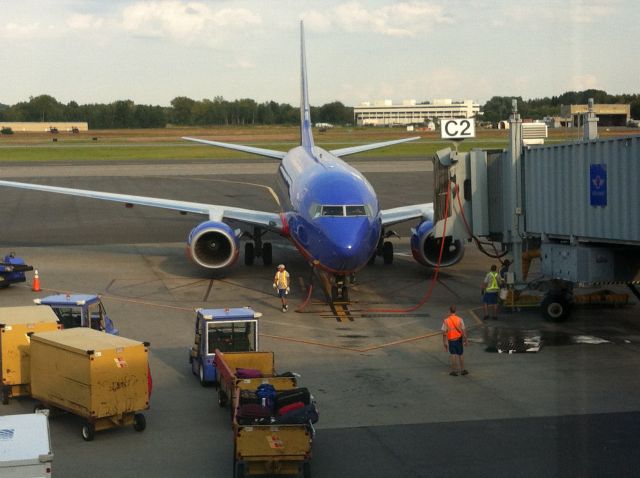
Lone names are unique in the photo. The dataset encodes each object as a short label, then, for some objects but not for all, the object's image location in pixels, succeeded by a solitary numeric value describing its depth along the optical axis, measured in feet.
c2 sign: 81.05
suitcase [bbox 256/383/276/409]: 52.90
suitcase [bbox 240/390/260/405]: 53.31
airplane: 91.56
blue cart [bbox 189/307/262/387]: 66.85
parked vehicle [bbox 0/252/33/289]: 105.60
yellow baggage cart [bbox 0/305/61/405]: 62.90
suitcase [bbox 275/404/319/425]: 50.34
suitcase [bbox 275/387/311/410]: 52.37
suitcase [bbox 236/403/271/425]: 49.80
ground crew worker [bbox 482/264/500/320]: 88.12
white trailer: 37.06
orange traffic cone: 104.32
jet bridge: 73.36
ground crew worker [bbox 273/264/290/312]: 92.99
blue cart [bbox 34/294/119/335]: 73.56
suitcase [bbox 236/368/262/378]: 58.13
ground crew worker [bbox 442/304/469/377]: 68.54
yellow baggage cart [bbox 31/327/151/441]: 54.95
